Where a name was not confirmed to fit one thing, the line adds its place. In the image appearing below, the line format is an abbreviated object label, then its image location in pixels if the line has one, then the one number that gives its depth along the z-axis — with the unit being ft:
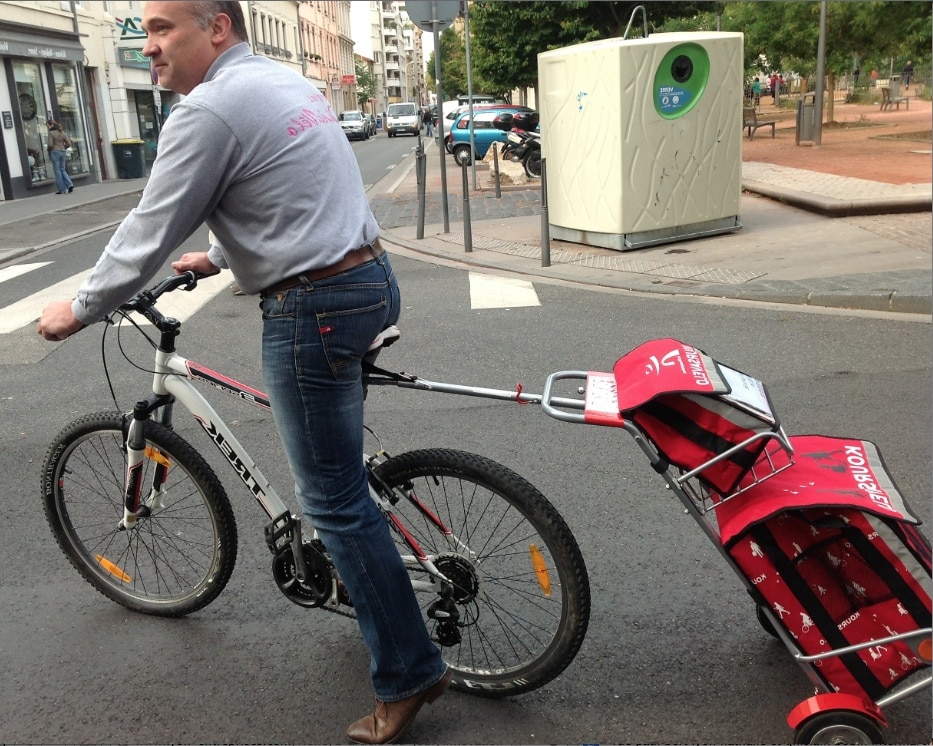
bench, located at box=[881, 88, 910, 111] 123.95
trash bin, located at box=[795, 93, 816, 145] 74.90
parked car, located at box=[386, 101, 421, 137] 181.78
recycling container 32.27
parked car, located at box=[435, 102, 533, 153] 93.30
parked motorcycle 67.87
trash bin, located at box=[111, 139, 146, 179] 92.27
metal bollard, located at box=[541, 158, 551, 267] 31.73
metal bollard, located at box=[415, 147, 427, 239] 40.88
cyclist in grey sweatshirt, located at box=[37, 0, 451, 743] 7.06
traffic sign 40.65
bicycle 8.50
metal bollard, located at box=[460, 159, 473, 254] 35.68
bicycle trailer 7.30
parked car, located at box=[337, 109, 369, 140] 170.08
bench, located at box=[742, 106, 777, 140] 88.22
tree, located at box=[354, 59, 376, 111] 320.70
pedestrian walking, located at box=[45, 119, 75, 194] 75.72
